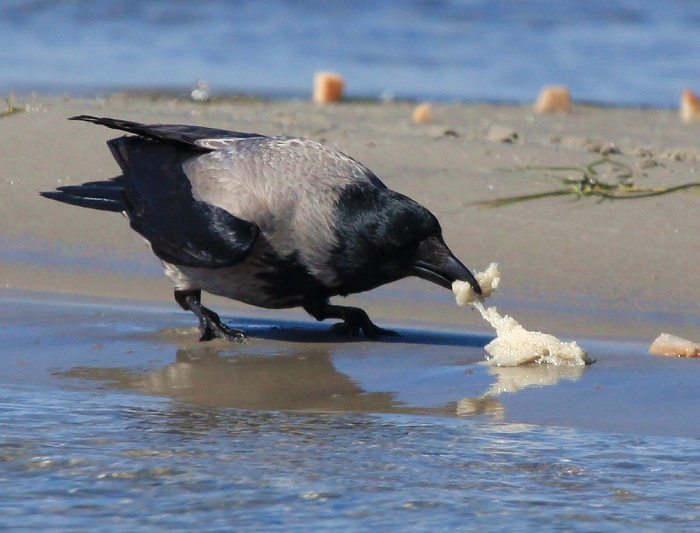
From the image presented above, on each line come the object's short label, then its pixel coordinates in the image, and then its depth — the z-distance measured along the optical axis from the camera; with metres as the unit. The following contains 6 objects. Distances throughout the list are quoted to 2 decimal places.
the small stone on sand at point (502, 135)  17.41
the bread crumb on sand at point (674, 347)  10.48
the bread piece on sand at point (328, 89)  23.39
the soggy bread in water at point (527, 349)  10.30
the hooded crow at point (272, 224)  10.74
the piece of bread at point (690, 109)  22.16
